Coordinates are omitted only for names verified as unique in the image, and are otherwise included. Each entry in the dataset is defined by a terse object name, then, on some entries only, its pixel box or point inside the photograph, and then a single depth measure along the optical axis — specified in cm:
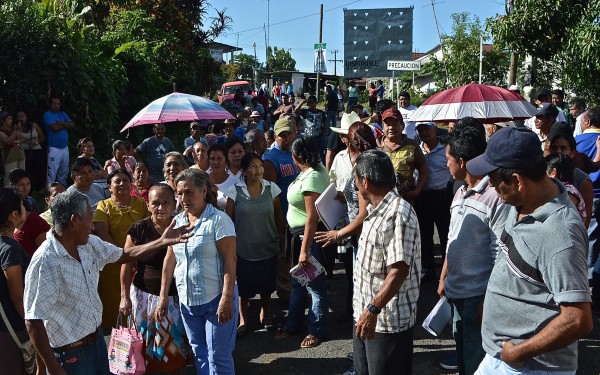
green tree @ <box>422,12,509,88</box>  2094
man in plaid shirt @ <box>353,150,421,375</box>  350
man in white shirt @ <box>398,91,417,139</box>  1041
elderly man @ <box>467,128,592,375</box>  242
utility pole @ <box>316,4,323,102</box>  3691
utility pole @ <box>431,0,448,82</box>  2277
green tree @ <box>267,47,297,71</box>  11570
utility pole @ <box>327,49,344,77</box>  7539
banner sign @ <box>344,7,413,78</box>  2123
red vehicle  3588
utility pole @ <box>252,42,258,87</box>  4554
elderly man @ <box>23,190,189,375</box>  349
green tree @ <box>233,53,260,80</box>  7156
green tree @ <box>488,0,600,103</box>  1019
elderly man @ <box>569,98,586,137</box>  1023
